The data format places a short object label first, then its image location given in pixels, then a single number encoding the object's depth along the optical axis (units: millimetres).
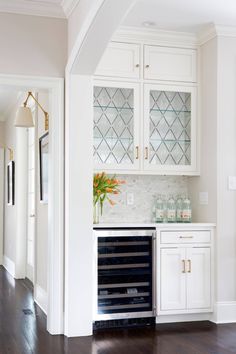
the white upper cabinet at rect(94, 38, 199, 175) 5219
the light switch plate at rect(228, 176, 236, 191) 5184
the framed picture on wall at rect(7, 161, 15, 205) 8477
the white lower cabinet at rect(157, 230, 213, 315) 4961
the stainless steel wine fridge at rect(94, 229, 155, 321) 4797
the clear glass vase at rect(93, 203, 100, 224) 5043
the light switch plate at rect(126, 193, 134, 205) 5512
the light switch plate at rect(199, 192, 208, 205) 5336
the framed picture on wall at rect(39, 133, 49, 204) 5500
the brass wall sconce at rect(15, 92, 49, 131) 5711
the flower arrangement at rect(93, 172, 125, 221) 5051
